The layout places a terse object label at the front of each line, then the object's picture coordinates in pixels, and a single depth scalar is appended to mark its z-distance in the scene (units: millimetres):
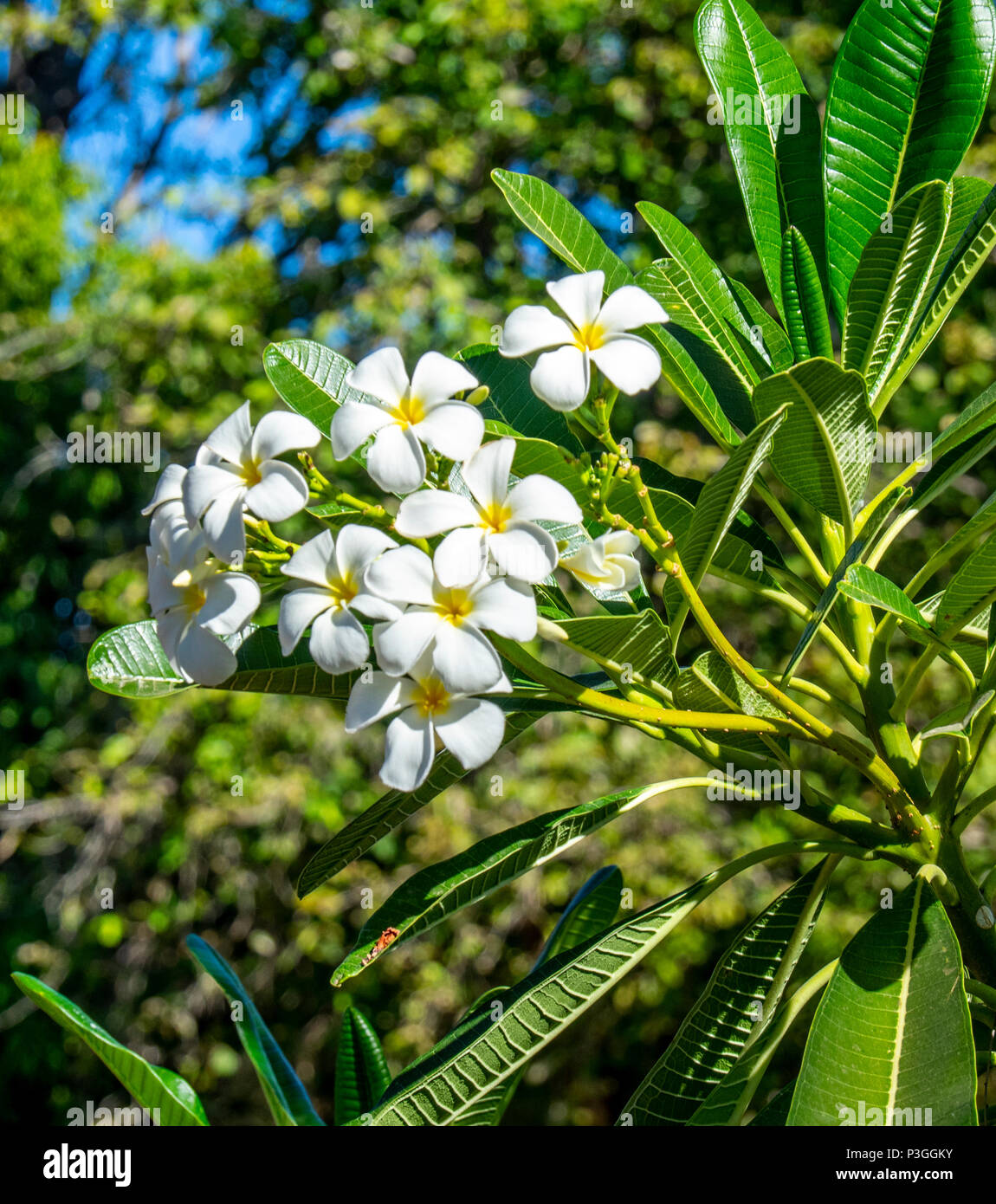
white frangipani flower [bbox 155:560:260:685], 583
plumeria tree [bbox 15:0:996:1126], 580
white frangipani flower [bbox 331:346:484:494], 580
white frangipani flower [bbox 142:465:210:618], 606
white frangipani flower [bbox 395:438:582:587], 554
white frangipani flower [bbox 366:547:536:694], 542
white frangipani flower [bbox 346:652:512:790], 566
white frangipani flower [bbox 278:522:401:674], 571
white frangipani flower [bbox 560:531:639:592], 635
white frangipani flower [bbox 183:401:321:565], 589
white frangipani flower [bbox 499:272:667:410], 602
